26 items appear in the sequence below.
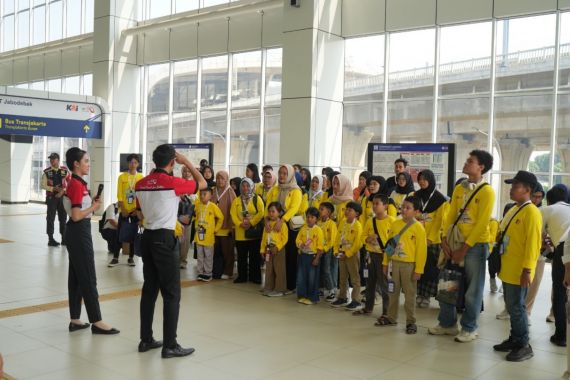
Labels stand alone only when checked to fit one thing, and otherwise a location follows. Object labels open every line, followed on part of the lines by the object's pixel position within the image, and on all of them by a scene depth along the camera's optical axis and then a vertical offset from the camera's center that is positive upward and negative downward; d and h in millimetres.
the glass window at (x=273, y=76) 14579 +2631
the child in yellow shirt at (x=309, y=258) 6684 -1013
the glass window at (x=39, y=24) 21766 +5751
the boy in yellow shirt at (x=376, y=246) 6078 -772
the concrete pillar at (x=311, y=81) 12477 +2205
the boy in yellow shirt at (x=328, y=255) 6734 -1000
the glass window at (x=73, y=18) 20000 +5588
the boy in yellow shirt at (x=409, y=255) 5543 -781
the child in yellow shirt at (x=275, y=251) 7156 -1001
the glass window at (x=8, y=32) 23703 +5890
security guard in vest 10922 -423
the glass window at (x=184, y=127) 16812 +1396
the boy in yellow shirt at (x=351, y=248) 6473 -849
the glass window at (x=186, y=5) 16362 +5046
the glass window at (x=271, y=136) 14586 +1028
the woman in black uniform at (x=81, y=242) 5211 -700
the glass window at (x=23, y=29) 22656 +5782
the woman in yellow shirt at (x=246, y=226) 7820 -744
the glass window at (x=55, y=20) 20859 +5691
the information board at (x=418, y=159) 7738 +286
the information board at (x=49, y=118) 12344 +1203
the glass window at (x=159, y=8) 17198 +5197
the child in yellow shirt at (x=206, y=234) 8000 -903
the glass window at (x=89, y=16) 19547 +5513
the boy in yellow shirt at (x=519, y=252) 4668 -613
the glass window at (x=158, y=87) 17578 +2740
